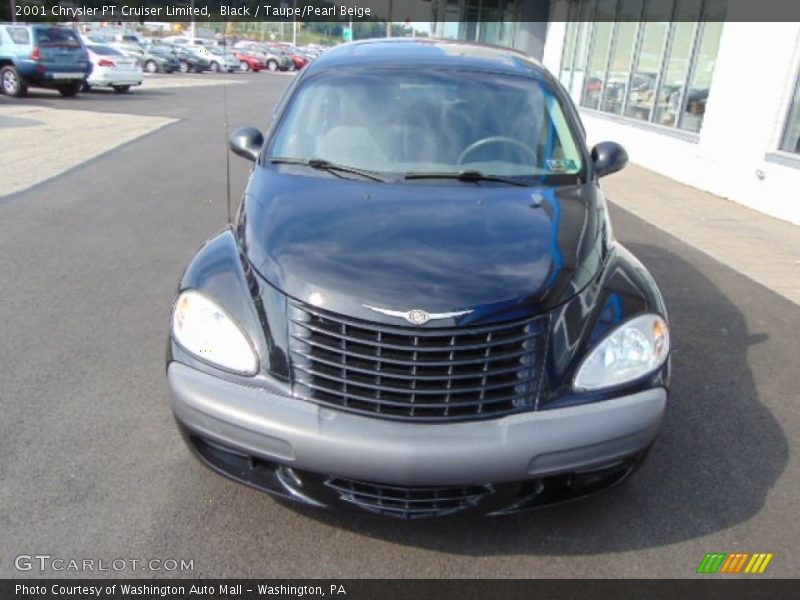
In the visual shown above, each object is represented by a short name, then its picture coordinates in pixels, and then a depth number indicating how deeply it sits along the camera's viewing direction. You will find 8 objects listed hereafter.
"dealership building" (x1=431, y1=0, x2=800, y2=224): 8.91
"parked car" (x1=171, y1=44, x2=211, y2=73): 41.38
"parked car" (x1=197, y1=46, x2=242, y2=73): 42.84
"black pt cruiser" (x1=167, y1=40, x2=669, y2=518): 2.30
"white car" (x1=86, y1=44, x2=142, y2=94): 21.42
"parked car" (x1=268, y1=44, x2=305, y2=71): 53.47
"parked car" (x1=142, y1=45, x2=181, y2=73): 37.06
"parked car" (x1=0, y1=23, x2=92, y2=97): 18.08
